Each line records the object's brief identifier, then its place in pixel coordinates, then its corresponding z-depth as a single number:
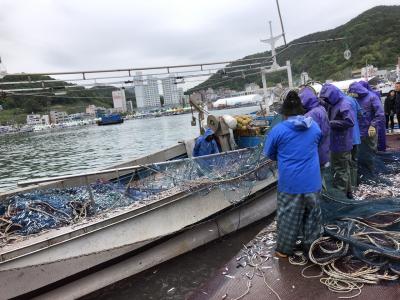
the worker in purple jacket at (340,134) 5.80
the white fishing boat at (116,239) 4.79
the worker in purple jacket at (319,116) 5.10
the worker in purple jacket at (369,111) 7.77
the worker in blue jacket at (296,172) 4.04
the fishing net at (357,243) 3.76
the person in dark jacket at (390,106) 12.89
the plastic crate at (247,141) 9.08
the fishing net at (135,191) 5.57
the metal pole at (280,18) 13.14
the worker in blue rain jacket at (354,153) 6.45
